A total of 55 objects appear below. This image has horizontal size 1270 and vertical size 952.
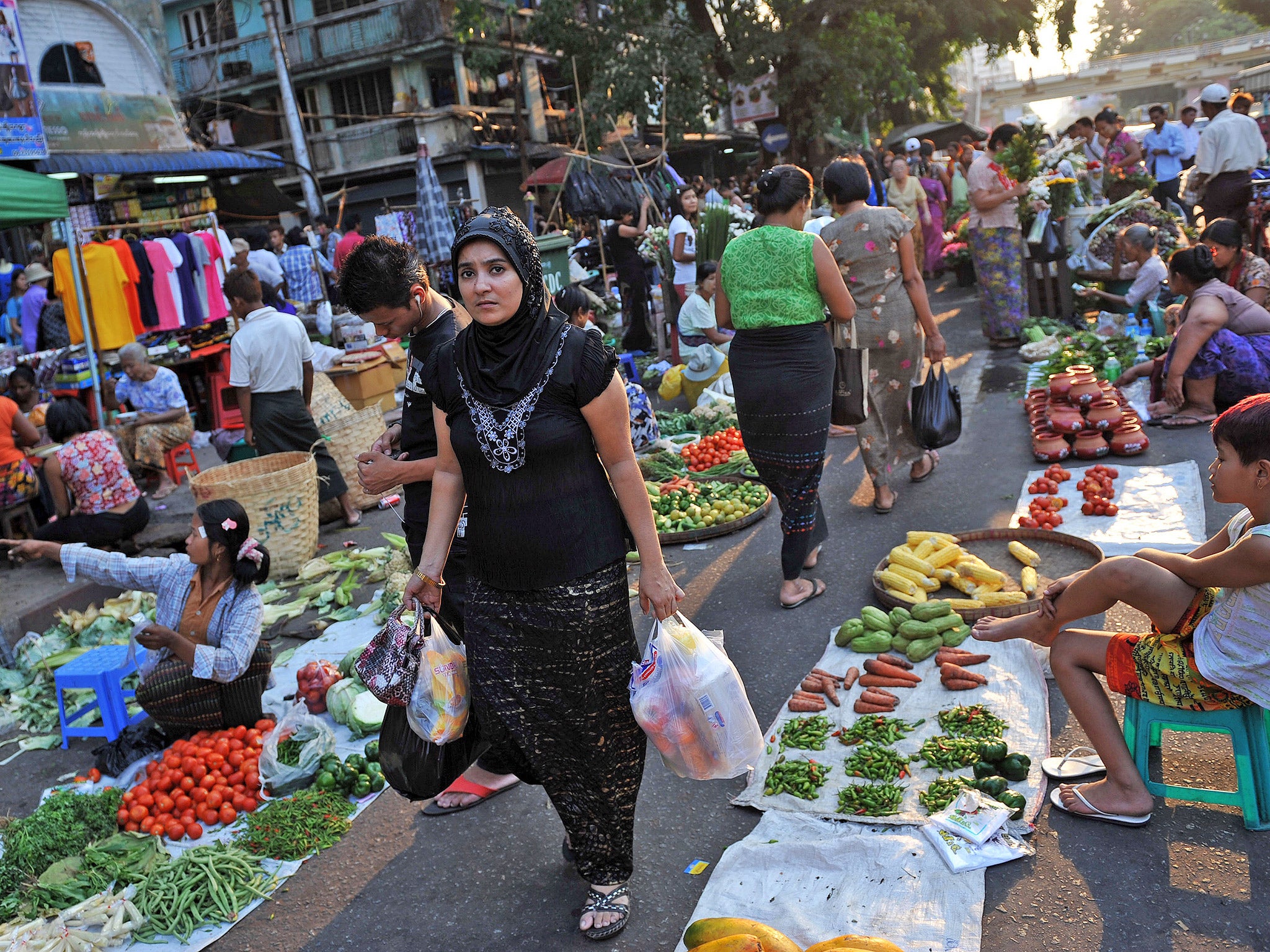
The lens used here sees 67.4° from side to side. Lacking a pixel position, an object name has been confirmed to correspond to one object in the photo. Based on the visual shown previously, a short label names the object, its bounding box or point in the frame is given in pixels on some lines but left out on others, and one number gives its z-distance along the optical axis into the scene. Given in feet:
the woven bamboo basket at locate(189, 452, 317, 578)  20.63
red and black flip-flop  12.56
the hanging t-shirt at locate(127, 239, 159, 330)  34.68
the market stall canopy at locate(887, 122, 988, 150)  90.68
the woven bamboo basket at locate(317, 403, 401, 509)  25.43
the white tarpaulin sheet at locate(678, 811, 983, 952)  9.08
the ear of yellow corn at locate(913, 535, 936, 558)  16.37
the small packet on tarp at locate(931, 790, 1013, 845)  10.01
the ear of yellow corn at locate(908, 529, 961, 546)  16.78
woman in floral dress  19.08
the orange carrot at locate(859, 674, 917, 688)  13.30
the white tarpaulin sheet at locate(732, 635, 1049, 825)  11.07
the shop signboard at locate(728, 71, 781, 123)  72.38
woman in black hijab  8.70
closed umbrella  46.57
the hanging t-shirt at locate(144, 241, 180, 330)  35.04
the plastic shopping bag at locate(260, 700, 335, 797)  13.17
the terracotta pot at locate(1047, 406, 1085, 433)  21.59
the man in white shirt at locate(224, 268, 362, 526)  22.33
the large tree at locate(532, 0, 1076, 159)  68.59
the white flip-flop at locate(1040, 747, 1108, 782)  11.00
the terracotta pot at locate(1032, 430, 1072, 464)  21.74
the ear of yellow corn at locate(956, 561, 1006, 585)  15.53
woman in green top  15.64
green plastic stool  9.55
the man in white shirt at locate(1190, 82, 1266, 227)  32.99
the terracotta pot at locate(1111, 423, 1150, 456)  21.22
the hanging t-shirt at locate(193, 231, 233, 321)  37.88
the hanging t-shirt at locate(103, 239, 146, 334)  34.06
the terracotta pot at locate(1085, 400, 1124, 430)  21.47
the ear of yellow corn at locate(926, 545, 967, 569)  16.08
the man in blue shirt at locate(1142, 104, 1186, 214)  46.37
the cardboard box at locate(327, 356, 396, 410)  31.96
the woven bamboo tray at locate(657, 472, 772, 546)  20.89
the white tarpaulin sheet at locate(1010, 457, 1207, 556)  16.92
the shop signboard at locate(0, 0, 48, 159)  26.27
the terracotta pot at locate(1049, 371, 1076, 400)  21.67
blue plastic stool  15.26
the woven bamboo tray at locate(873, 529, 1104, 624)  15.66
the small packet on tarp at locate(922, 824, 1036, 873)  9.70
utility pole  63.67
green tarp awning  21.90
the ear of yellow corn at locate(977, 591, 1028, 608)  14.47
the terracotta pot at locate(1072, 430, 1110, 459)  21.43
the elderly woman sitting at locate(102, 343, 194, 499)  28.96
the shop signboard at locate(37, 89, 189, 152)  39.68
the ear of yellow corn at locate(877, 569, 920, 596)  15.55
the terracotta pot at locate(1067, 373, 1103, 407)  21.43
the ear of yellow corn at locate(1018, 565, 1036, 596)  14.94
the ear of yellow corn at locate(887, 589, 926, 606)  15.21
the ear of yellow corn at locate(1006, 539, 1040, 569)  15.94
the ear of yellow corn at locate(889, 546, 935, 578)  15.96
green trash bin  43.52
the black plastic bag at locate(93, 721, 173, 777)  14.46
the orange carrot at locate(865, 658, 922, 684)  13.35
